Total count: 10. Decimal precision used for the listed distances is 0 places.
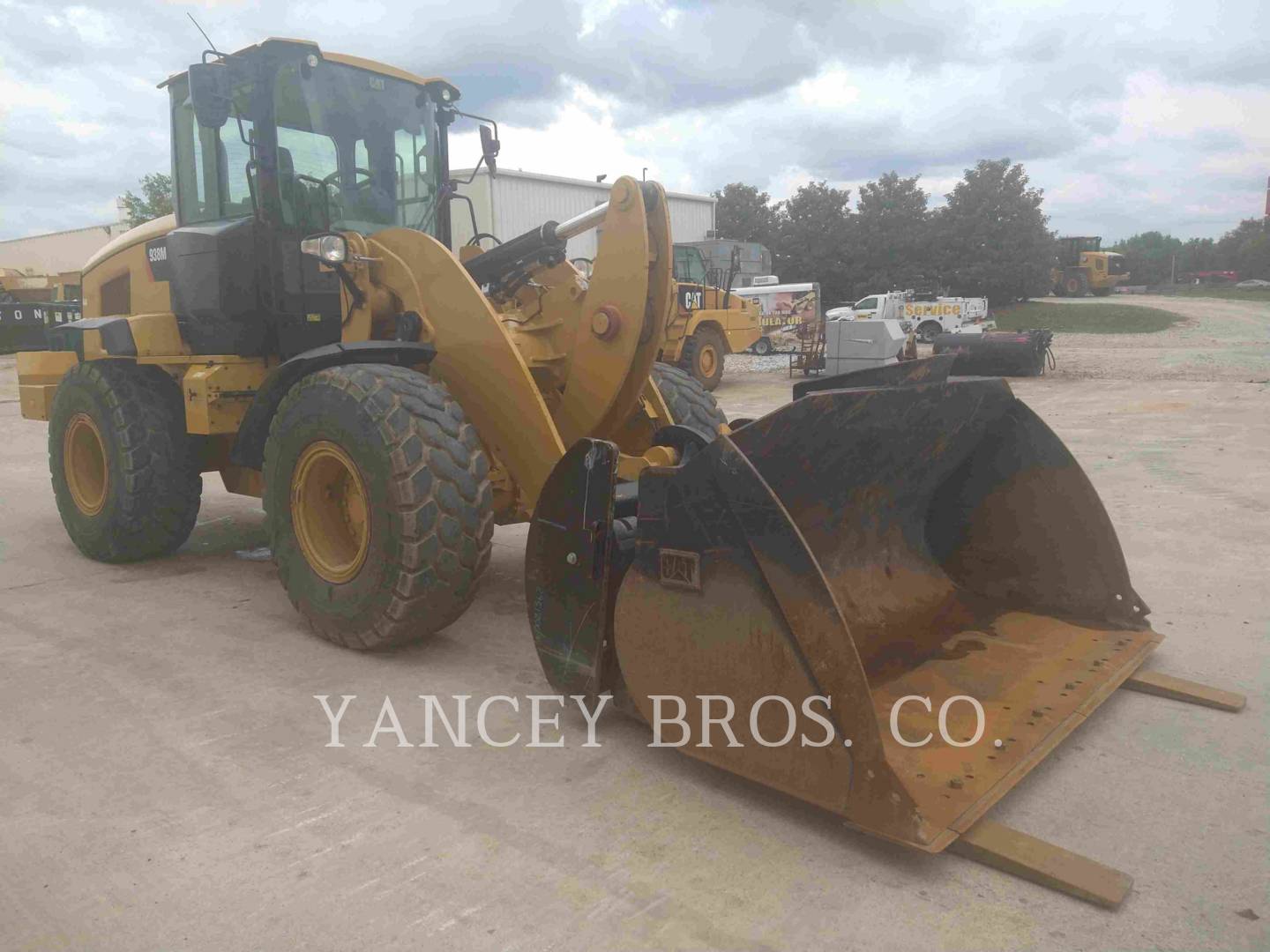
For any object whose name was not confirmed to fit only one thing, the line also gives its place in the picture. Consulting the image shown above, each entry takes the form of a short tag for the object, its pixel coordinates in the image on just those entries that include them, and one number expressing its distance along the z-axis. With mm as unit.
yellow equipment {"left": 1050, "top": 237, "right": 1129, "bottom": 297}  48594
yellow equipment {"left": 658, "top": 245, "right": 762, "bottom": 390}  17359
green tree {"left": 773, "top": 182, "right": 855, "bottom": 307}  44312
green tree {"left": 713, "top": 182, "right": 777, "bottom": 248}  52719
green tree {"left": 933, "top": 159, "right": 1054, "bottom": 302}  40156
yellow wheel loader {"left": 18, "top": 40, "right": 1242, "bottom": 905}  2742
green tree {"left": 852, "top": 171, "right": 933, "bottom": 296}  42156
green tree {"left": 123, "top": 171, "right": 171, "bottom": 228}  37312
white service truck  25594
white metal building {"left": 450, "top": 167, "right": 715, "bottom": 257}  20375
